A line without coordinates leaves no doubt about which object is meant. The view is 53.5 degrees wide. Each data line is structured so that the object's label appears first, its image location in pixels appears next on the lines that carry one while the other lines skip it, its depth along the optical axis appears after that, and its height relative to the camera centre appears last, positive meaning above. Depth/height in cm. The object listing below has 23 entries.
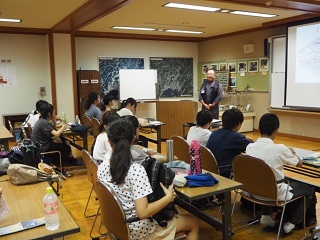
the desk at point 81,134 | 464 -76
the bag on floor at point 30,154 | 265 -58
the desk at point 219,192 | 196 -70
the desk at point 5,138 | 427 -71
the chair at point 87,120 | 547 -65
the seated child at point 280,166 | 246 -67
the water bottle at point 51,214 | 150 -62
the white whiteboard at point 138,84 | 827 -3
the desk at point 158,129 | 510 -77
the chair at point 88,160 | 279 -68
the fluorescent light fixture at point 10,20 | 609 +124
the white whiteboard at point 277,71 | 696 +19
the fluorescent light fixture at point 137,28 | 718 +125
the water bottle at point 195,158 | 224 -54
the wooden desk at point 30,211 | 147 -69
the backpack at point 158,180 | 179 -56
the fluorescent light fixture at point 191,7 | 509 +123
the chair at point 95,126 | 515 -69
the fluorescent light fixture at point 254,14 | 573 +124
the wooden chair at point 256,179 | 234 -76
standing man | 652 -26
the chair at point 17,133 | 677 -104
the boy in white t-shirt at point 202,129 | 343 -52
